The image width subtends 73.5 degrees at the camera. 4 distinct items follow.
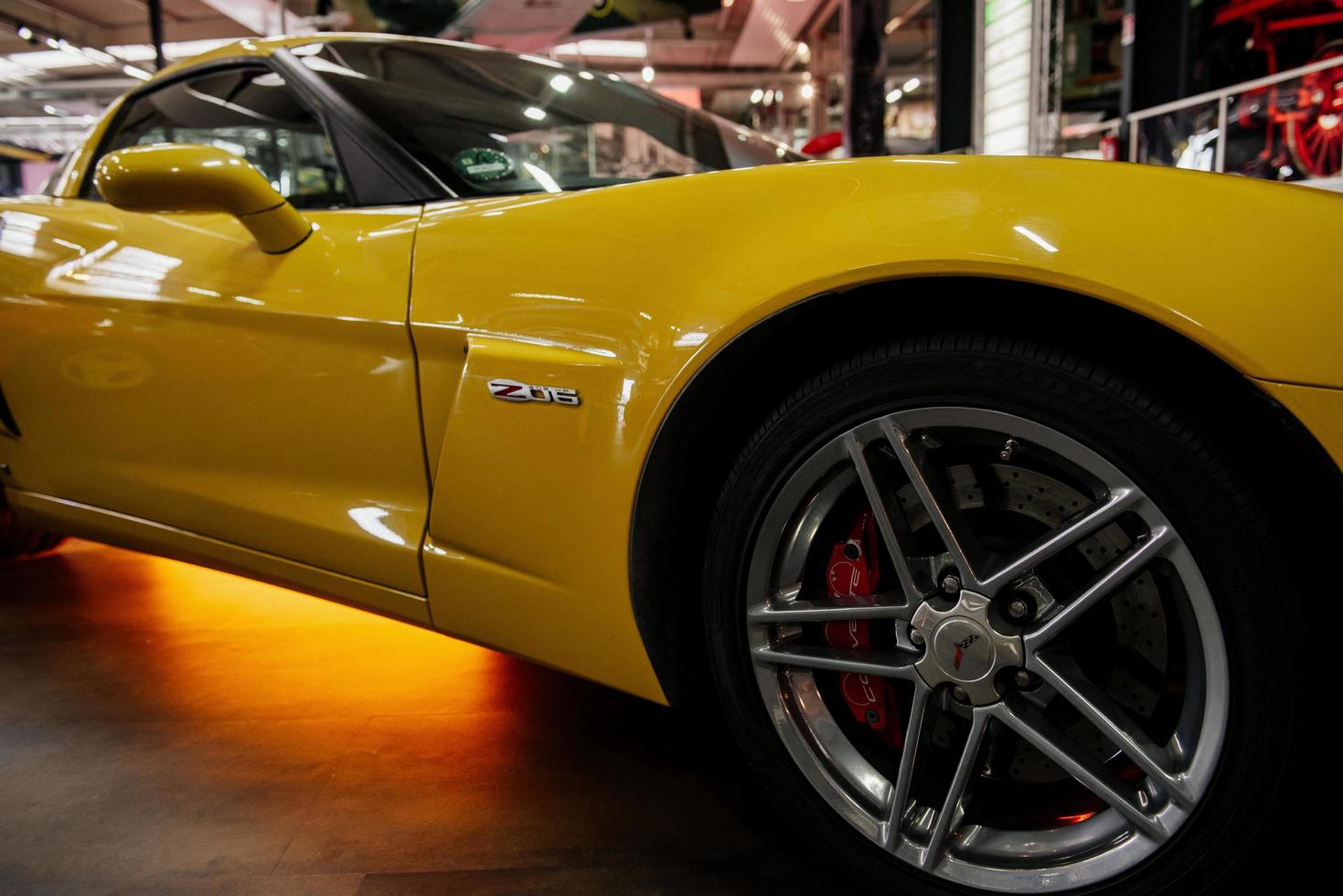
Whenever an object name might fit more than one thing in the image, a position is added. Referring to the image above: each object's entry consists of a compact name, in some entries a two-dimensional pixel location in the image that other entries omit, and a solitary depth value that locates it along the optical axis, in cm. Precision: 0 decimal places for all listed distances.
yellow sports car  78
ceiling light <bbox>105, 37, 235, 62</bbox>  1511
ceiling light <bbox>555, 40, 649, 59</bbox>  1534
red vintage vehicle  455
